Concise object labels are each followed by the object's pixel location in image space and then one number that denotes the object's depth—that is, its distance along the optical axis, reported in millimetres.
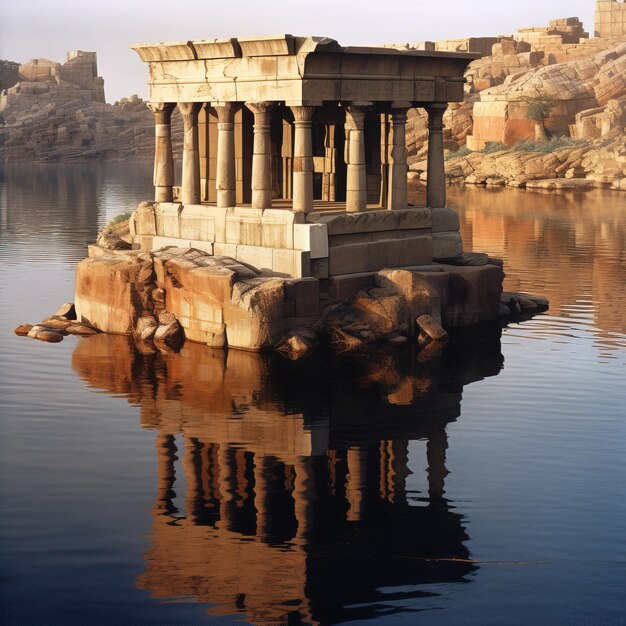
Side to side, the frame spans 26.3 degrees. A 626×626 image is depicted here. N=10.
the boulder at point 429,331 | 24969
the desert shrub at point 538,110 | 73750
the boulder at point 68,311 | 27047
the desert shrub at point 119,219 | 44384
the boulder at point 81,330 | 25719
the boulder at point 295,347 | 23469
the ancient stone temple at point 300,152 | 25219
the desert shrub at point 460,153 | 73738
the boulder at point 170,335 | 24625
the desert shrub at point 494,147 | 72312
